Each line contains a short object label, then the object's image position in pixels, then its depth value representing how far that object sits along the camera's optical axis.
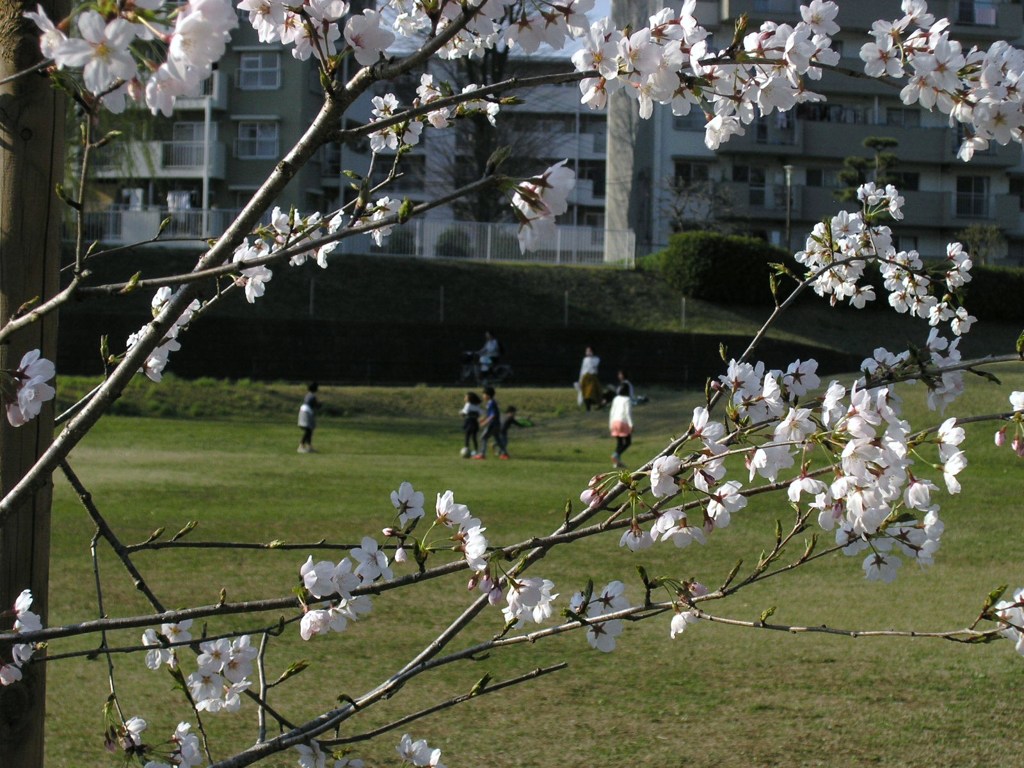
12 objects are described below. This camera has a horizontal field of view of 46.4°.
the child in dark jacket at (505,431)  16.95
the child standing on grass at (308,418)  16.42
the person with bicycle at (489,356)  25.92
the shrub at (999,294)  32.81
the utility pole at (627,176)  37.31
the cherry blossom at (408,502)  2.07
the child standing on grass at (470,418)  16.73
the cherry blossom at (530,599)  1.81
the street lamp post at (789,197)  33.59
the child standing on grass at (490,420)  16.42
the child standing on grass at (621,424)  15.05
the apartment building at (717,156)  36.25
